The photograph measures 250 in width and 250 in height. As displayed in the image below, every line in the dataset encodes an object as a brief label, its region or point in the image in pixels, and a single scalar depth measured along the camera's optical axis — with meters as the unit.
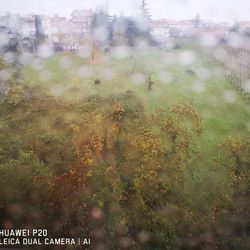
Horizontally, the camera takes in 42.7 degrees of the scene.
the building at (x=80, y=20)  53.26
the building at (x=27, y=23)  50.78
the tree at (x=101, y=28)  38.98
